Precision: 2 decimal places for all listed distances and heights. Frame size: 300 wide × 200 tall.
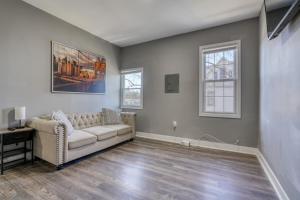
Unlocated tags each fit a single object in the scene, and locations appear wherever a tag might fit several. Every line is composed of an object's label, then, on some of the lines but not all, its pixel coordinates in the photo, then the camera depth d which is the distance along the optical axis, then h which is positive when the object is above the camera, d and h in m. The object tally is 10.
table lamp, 2.62 -0.24
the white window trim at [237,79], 3.41 +0.48
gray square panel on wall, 4.18 +0.44
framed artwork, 3.39 +0.68
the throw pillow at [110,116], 4.12 -0.45
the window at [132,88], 4.82 +0.35
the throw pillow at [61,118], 2.73 -0.36
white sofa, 2.52 -0.72
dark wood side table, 2.36 -0.68
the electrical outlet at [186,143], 3.86 -1.06
